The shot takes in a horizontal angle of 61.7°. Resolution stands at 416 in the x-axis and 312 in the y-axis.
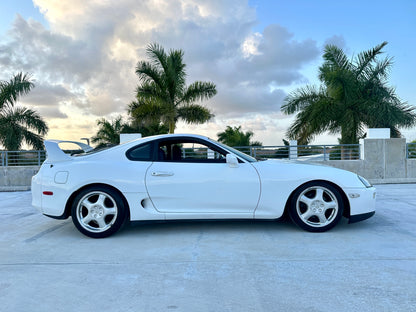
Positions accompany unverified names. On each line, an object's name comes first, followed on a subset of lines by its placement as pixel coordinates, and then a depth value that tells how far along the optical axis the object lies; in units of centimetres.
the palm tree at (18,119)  1831
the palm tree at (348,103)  1717
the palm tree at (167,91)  2078
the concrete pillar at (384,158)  1246
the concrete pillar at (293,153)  1410
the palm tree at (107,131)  2791
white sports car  445
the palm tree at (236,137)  2552
